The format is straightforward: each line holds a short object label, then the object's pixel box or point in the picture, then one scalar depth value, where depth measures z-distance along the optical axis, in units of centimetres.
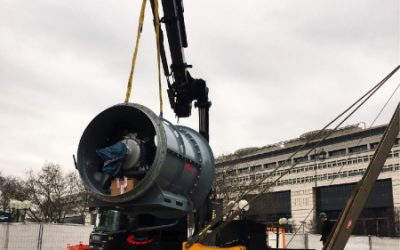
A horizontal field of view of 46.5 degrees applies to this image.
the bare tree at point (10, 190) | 6215
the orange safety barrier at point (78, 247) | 1296
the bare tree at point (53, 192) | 5831
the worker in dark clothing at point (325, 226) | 1168
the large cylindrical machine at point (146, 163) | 654
